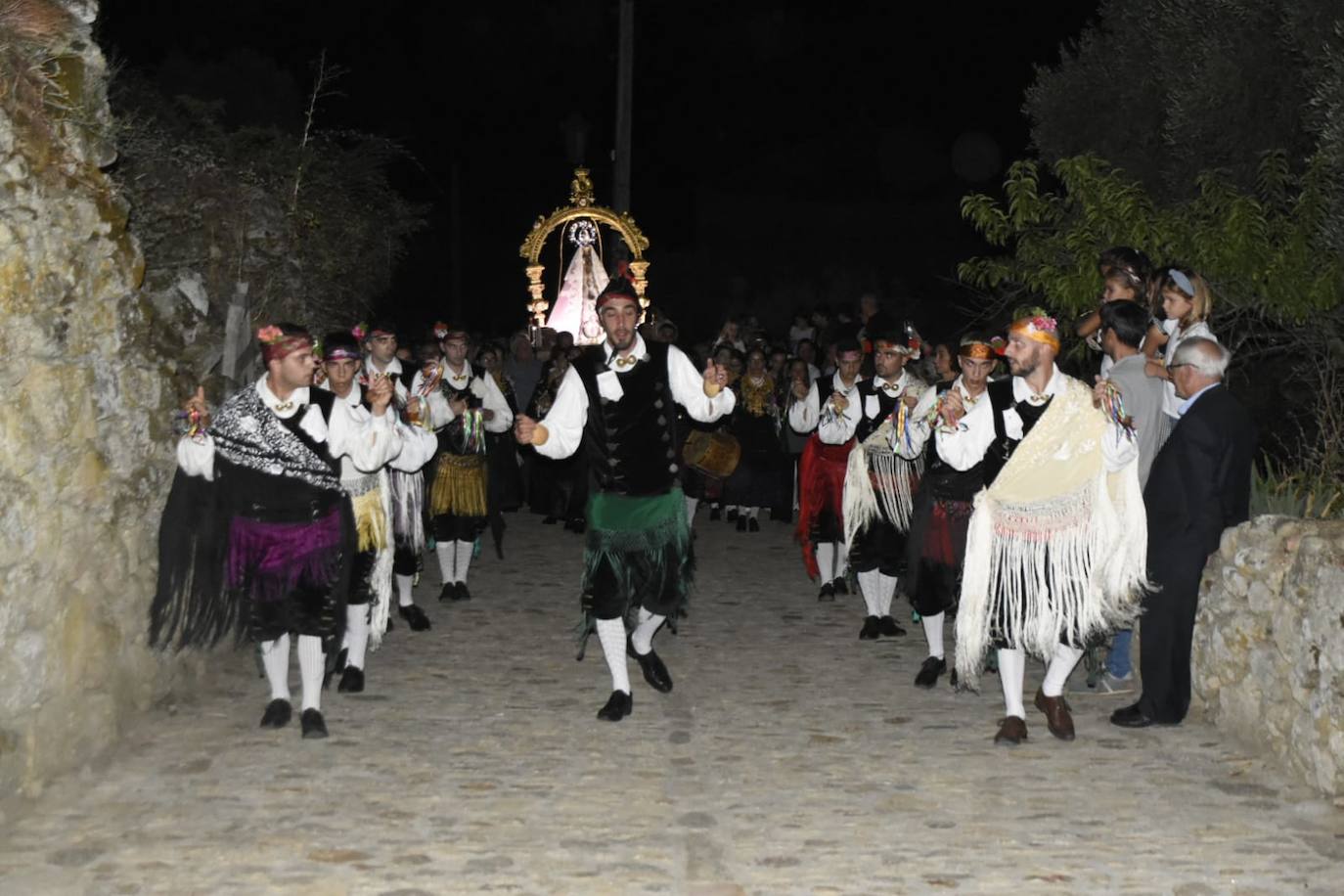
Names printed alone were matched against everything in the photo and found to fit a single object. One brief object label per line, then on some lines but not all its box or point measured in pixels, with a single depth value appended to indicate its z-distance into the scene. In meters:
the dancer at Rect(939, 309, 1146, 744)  6.35
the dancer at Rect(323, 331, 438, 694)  6.82
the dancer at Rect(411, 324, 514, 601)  9.87
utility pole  20.86
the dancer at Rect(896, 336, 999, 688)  6.77
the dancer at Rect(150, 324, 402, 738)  6.28
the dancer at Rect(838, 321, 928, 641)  8.61
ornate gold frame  17.16
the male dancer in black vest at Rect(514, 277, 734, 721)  7.03
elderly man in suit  6.62
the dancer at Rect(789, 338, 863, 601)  9.20
